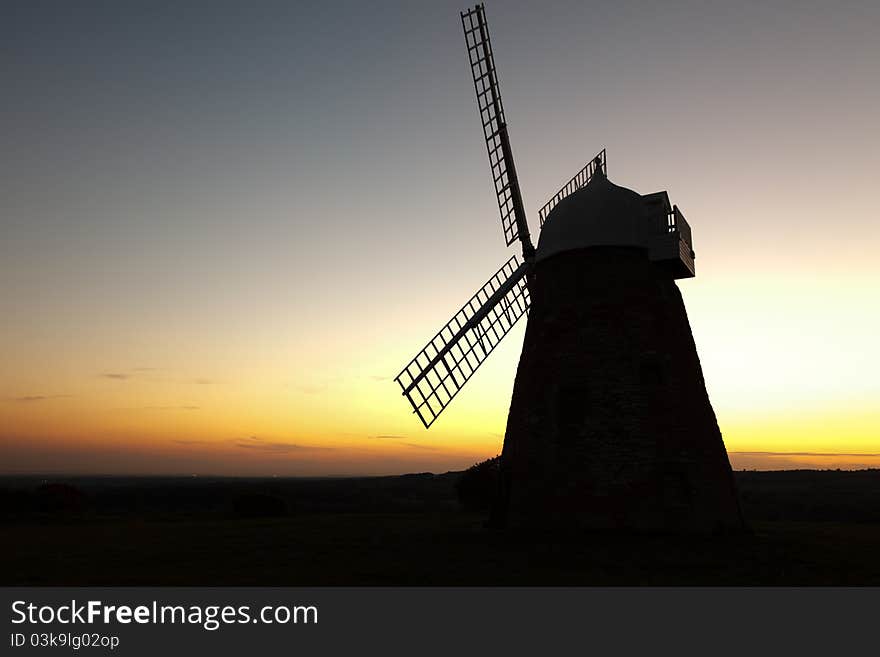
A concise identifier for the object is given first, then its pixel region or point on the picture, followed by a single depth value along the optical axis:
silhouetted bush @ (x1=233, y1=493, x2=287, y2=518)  30.72
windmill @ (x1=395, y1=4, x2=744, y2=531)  17.31
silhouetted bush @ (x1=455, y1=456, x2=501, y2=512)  30.88
